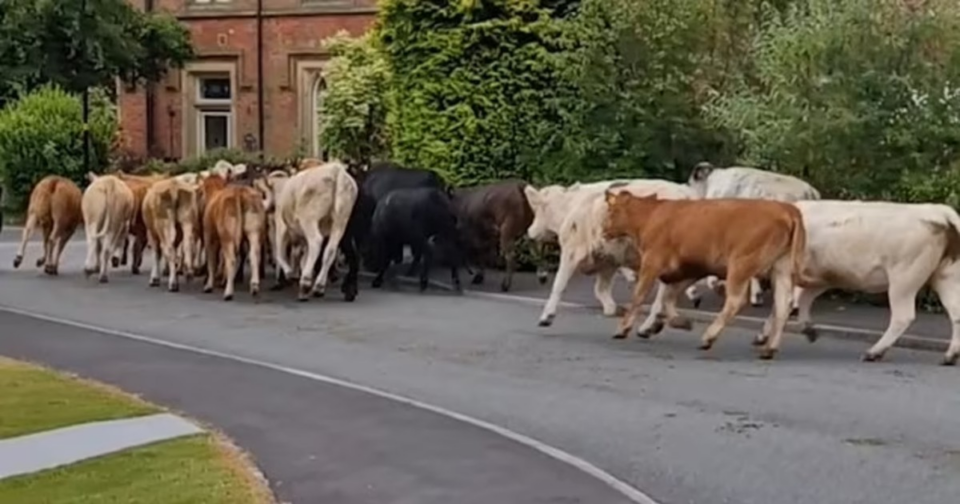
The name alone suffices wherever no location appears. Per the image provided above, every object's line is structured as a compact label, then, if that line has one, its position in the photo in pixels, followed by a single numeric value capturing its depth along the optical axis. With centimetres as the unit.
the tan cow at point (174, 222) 2558
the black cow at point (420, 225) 2502
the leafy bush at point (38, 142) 4091
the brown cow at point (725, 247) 1742
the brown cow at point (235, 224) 2414
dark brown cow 2523
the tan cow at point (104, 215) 2691
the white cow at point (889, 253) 1722
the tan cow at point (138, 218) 2750
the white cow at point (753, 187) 2119
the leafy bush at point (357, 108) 3909
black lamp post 4166
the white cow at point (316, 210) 2398
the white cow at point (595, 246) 1982
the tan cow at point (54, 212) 2803
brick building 4666
